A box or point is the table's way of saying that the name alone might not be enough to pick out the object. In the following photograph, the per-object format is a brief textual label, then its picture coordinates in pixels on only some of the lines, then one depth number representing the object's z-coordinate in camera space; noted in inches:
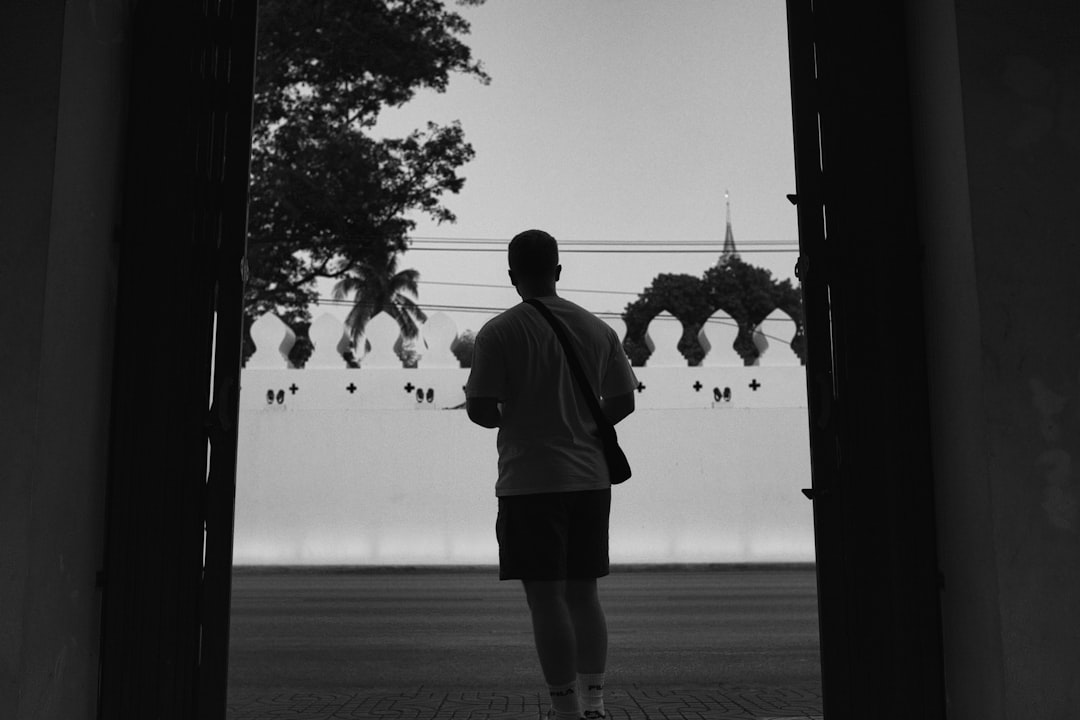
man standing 111.3
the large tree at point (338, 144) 666.2
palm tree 848.9
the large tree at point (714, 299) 1589.6
